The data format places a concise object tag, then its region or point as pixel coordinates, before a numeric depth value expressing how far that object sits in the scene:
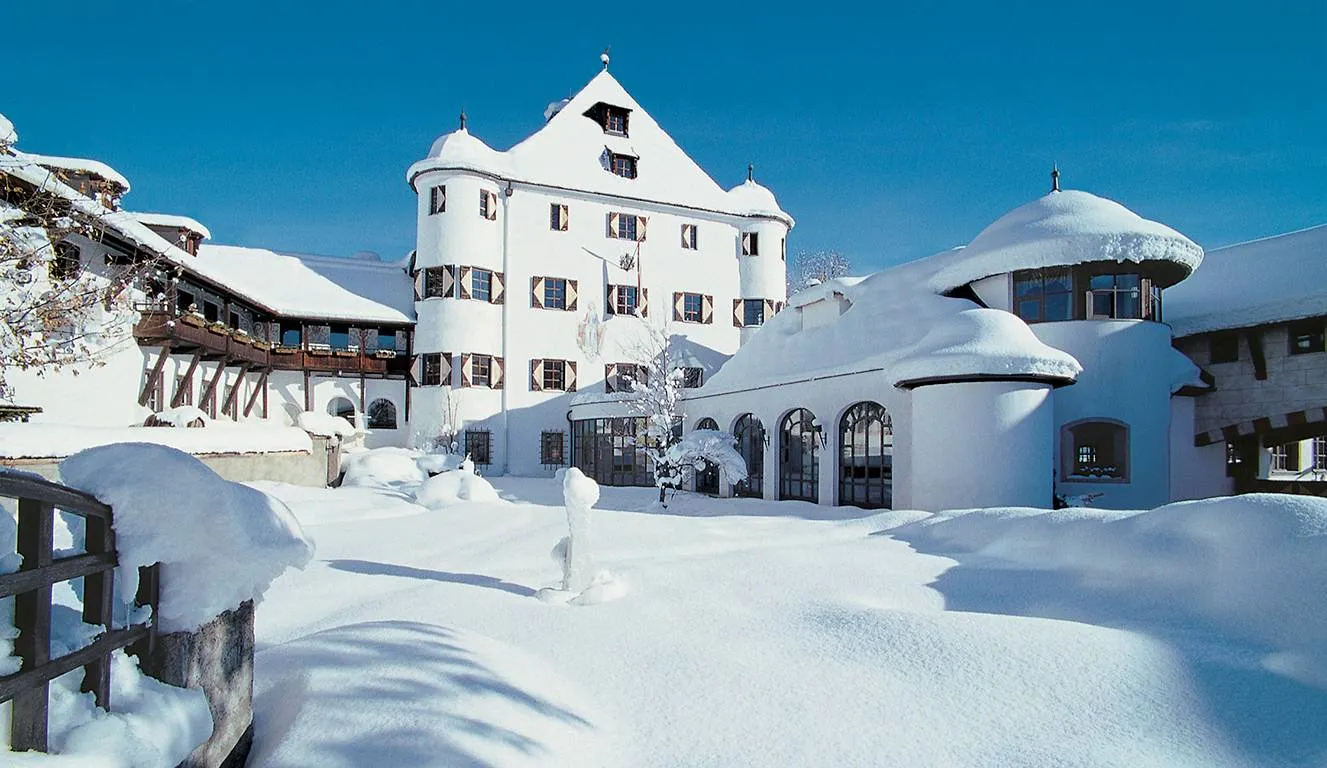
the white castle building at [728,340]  14.74
